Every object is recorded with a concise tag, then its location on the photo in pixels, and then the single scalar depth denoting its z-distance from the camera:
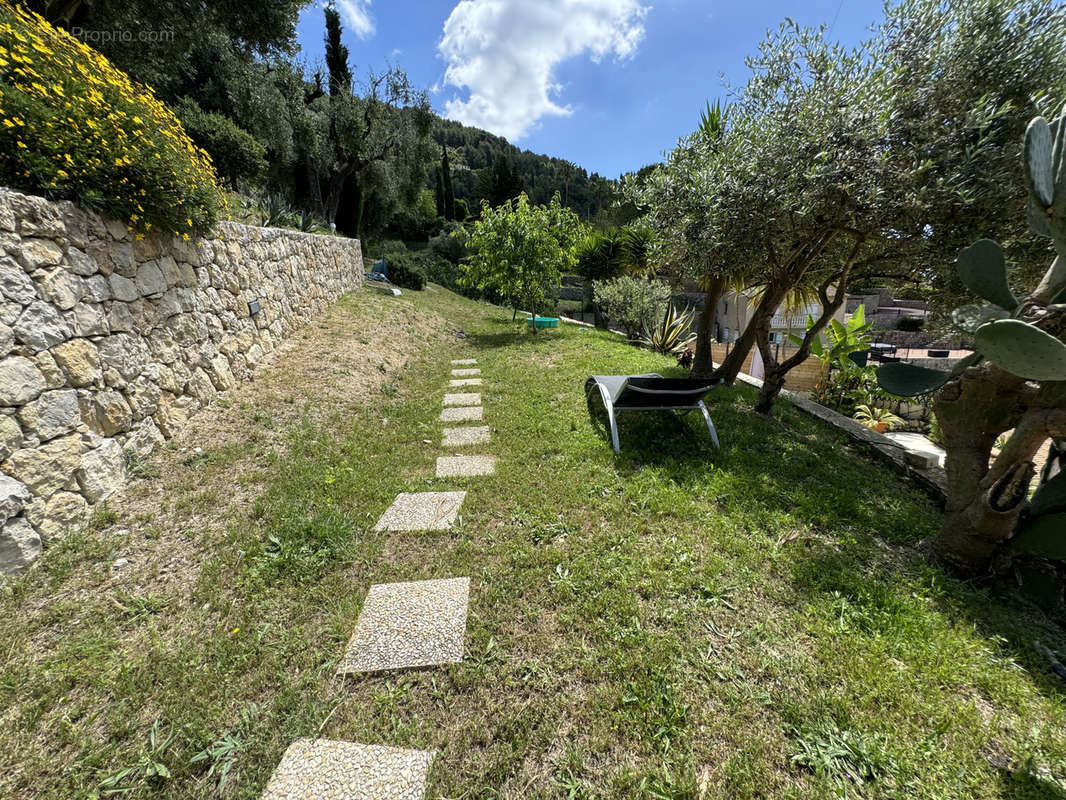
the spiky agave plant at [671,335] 10.43
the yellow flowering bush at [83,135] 2.62
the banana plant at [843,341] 6.91
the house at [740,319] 13.94
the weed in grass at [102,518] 2.61
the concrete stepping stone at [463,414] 5.07
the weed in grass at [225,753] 1.46
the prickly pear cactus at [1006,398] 1.92
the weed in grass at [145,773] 1.41
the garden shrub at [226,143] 10.80
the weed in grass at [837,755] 1.47
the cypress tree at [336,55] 18.45
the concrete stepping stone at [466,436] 4.40
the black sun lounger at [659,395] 4.10
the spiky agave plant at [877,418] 6.30
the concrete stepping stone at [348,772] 1.42
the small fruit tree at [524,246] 10.60
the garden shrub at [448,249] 25.81
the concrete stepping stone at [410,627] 1.92
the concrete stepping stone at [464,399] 5.68
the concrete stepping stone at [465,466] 3.72
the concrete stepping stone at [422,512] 2.93
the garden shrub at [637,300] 11.40
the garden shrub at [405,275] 16.06
